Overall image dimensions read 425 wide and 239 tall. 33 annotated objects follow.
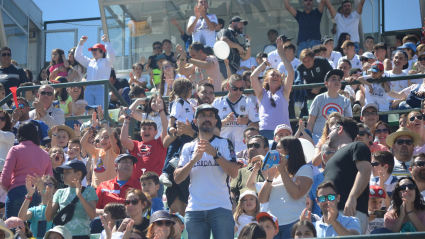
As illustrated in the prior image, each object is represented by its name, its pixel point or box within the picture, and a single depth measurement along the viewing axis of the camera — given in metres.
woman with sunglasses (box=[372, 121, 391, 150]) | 18.36
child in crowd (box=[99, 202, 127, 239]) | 13.51
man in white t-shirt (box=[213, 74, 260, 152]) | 19.03
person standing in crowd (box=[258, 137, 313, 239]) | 12.55
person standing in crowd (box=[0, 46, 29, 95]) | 25.42
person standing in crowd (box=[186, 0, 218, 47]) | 27.27
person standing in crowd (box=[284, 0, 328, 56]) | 29.53
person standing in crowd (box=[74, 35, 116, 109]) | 25.08
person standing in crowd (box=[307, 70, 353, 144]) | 19.02
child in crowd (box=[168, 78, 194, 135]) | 16.87
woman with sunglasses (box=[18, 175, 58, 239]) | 15.06
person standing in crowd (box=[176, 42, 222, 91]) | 21.37
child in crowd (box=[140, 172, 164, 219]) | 14.74
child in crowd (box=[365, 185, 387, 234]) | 12.91
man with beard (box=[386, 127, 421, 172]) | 16.83
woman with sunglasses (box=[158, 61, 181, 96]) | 23.17
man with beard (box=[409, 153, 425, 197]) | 14.15
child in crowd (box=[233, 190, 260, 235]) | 13.70
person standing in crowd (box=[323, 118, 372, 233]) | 11.00
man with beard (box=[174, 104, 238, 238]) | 12.12
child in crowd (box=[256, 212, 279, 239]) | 12.13
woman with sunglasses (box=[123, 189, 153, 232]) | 13.49
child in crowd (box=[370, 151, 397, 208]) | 14.77
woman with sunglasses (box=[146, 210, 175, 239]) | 12.59
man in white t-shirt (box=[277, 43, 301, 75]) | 24.31
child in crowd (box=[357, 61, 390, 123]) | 21.52
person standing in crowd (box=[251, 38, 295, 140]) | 18.87
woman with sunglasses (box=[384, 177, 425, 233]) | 12.16
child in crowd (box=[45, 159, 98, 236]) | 14.20
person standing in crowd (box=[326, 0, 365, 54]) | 31.81
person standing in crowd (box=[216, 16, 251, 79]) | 25.23
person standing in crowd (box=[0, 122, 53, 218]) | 16.06
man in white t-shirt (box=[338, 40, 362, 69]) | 26.77
